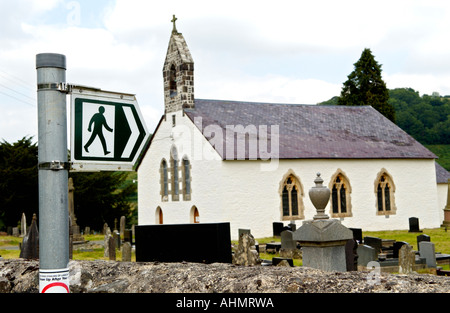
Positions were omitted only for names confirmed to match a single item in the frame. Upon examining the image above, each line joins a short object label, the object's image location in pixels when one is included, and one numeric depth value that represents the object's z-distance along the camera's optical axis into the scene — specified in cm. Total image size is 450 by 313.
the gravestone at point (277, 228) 2484
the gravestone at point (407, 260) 1331
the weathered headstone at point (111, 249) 1845
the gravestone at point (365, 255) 1445
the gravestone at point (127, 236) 2512
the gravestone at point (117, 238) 2348
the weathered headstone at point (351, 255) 1122
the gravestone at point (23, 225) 3219
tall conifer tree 4425
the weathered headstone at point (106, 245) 2067
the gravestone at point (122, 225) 3053
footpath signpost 234
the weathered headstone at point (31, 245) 1262
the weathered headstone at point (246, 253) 1419
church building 2650
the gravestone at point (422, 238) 1733
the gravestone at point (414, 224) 2712
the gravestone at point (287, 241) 1862
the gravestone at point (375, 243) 1694
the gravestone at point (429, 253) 1458
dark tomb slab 657
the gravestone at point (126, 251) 1681
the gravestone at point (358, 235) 1950
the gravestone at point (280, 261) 1193
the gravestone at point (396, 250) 1628
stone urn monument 873
